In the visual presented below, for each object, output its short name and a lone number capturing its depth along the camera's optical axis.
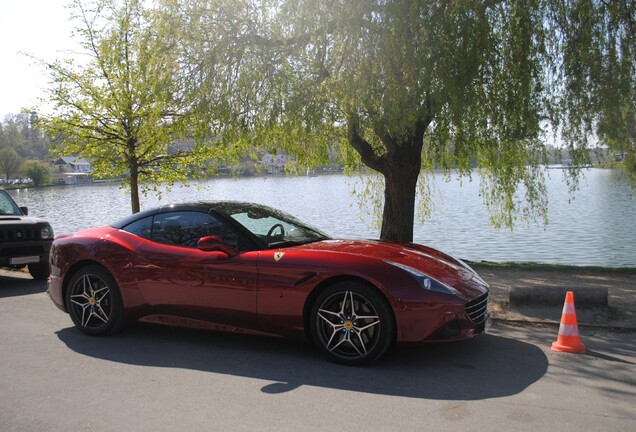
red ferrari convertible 5.07
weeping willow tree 8.95
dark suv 9.90
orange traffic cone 5.53
